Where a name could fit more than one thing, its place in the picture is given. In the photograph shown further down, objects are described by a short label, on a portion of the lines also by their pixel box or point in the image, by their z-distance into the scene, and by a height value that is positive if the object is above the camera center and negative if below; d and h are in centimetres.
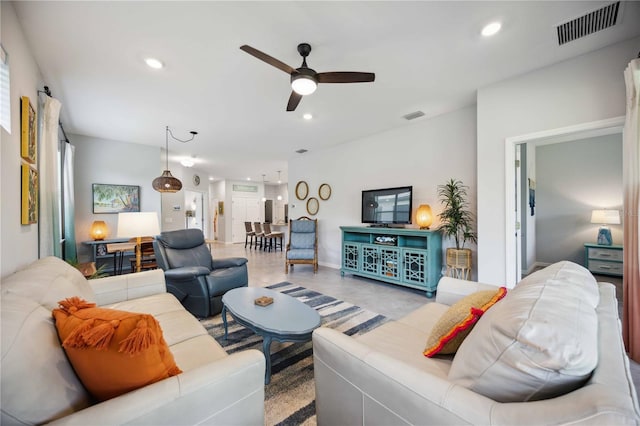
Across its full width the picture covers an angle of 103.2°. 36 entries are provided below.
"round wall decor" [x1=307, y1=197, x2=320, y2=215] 607 +17
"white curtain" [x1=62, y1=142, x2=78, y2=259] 372 +15
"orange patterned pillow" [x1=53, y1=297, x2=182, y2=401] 81 -45
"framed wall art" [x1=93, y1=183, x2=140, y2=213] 485 +31
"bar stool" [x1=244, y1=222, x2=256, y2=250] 905 -62
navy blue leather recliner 262 -66
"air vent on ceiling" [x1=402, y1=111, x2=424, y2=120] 384 +149
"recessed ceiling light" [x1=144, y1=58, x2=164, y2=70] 245 +148
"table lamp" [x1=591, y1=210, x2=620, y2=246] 430 -19
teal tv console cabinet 370 -71
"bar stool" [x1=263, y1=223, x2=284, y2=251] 828 -71
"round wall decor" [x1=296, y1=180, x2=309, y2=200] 634 +57
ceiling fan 214 +116
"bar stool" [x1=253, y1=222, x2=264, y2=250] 861 -60
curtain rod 256 +128
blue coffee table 170 -79
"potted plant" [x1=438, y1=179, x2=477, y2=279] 343 -22
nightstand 419 -84
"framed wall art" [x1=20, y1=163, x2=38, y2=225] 183 +15
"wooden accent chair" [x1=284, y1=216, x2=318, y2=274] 518 -67
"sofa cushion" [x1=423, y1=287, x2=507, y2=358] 111 -52
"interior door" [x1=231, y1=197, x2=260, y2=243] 1005 -5
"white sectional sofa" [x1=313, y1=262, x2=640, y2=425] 60 -45
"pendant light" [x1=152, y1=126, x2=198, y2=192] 441 +53
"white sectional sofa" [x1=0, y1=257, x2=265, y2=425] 71 -57
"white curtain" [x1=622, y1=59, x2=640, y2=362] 200 -5
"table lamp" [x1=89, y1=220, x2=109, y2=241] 454 -30
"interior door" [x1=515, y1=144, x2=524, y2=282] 298 -3
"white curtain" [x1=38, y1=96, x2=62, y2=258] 231 +33
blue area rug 149 -117
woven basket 339 -65
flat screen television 421 +11
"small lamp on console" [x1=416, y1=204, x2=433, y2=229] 388 -8
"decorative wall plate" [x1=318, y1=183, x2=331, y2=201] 577 +48
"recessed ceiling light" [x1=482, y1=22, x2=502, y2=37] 203 +149
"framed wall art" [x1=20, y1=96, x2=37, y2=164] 183 +62
